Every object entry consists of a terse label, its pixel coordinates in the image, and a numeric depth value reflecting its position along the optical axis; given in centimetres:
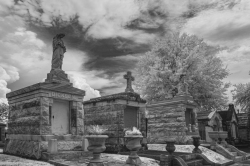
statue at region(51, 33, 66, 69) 1175
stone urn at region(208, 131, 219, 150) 1463
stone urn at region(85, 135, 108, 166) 727
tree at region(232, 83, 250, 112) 2592
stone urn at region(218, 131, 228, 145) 1461
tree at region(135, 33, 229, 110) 2409
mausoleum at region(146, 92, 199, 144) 1539
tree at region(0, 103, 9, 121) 3195
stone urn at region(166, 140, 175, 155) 963
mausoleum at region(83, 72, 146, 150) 1288
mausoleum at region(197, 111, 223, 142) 1983
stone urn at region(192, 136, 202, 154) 1190
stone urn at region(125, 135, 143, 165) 839
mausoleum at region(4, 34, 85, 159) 995
